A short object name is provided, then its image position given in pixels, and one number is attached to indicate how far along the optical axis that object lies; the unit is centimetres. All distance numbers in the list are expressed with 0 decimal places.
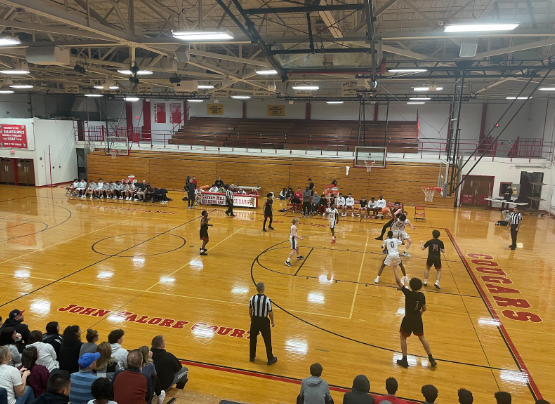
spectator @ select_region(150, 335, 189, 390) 554
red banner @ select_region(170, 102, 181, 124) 3428
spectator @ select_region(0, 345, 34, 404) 453
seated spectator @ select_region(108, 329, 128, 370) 523
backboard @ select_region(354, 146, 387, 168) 2320
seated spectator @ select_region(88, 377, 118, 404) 398
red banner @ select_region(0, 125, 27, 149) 2673
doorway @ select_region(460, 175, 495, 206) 2341
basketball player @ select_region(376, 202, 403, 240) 1360
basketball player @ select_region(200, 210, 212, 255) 1284
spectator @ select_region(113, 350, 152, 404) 456
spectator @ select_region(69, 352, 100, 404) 452
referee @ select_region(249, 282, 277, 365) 666
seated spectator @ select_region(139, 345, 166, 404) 507
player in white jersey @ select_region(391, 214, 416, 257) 1232
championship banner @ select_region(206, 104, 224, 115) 3422
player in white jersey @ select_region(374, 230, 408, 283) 1045
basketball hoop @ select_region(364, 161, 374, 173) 2345
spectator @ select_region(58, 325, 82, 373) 545
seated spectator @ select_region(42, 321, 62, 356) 566
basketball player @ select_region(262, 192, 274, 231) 1650
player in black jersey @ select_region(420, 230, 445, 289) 1033
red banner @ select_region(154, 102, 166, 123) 3450
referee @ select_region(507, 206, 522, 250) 1430
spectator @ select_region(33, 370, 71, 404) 412
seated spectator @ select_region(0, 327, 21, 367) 525
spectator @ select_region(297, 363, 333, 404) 490
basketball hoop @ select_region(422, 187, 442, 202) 2147
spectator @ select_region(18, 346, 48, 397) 484
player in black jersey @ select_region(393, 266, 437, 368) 674
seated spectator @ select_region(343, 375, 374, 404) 446
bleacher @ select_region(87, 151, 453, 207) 2397
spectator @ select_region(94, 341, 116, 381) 489
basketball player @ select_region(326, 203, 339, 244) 1499
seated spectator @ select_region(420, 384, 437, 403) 449
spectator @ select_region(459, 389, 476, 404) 429
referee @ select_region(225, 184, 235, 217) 1975
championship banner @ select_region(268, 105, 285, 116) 3303
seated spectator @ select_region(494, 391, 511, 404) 424
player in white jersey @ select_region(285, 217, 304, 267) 1224
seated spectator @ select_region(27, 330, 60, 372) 521
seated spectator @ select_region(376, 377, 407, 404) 464
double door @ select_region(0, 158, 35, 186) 2764
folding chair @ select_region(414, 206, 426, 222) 2005
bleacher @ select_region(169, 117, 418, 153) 2822
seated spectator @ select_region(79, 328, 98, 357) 532
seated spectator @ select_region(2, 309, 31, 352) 593
